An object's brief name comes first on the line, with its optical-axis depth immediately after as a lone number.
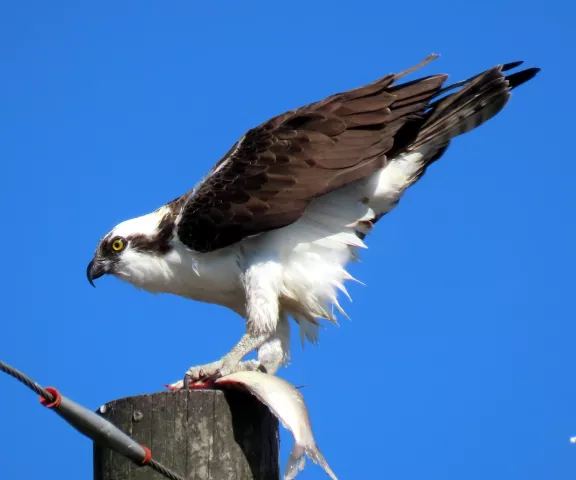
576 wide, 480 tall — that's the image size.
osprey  16.37
